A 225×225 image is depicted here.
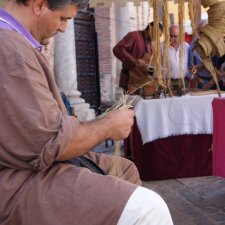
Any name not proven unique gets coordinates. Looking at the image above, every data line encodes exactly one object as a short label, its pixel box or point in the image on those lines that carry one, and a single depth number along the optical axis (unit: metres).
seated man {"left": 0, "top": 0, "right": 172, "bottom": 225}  1.51
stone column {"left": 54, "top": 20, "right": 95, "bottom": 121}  7.76
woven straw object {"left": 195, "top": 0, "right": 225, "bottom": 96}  3.17
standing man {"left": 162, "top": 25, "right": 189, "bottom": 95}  4.98
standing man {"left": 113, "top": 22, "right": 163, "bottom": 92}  6.72
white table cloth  4.80
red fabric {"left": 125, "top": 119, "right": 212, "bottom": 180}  5.01
